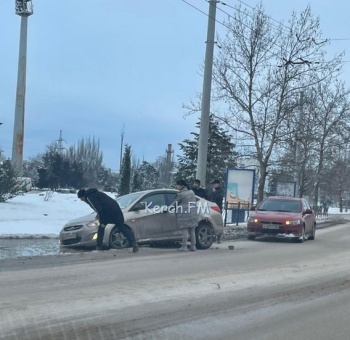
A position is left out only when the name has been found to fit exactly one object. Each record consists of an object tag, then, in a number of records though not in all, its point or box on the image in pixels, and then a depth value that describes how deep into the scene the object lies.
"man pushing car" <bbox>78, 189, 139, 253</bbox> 13.34
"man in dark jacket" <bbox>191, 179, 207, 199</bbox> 18.38
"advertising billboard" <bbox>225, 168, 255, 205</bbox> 25.67
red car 18.86
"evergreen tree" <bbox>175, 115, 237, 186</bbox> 31.98
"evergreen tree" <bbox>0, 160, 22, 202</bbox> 26.67
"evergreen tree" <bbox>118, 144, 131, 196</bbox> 46.28
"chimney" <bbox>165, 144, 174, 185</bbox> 87.42
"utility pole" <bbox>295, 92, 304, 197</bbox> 28.41
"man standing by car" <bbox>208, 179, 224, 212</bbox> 19.83
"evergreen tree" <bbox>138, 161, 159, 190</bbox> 69.32
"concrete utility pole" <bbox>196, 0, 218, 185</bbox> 21.23
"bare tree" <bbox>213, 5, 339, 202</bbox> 27.25
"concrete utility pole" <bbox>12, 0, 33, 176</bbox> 50.78
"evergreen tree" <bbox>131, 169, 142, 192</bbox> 46.22
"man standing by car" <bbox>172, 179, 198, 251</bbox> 14.51
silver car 13.93
